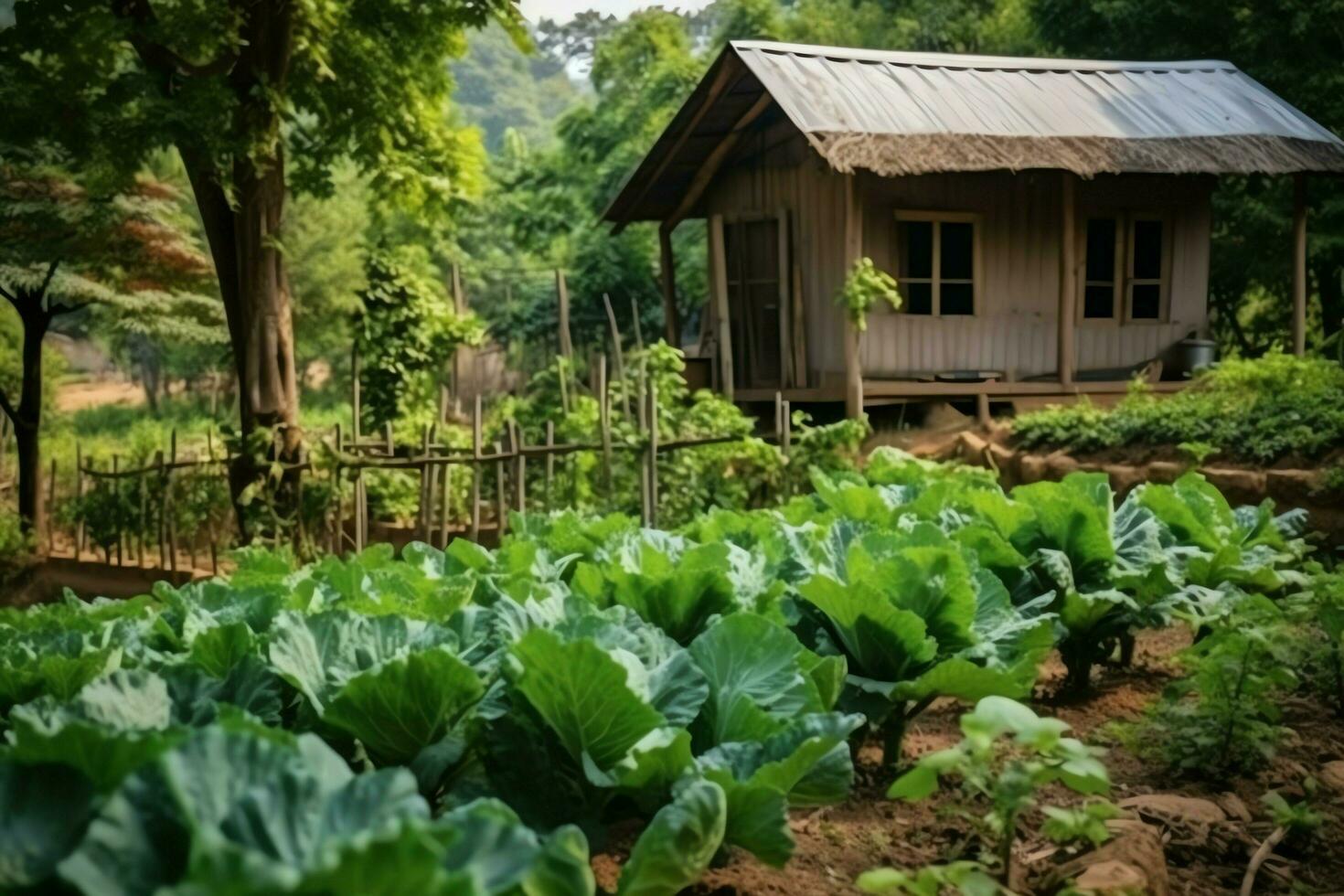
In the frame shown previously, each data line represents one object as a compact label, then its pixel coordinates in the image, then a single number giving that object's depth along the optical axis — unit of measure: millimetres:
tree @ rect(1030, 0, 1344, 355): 16438
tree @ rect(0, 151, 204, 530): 12953
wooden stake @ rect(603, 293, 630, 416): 9297
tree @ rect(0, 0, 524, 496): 8938
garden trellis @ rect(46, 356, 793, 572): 8719
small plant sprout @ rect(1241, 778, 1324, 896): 2605
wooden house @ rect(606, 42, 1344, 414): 12570
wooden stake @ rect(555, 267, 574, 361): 9906
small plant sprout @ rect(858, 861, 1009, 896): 1779
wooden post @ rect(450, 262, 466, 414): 12955
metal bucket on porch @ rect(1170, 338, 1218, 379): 13672
